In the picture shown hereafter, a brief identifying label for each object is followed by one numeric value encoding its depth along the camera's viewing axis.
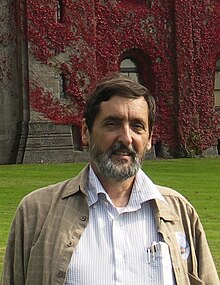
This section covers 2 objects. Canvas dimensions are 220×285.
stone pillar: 30.62
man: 3.43
